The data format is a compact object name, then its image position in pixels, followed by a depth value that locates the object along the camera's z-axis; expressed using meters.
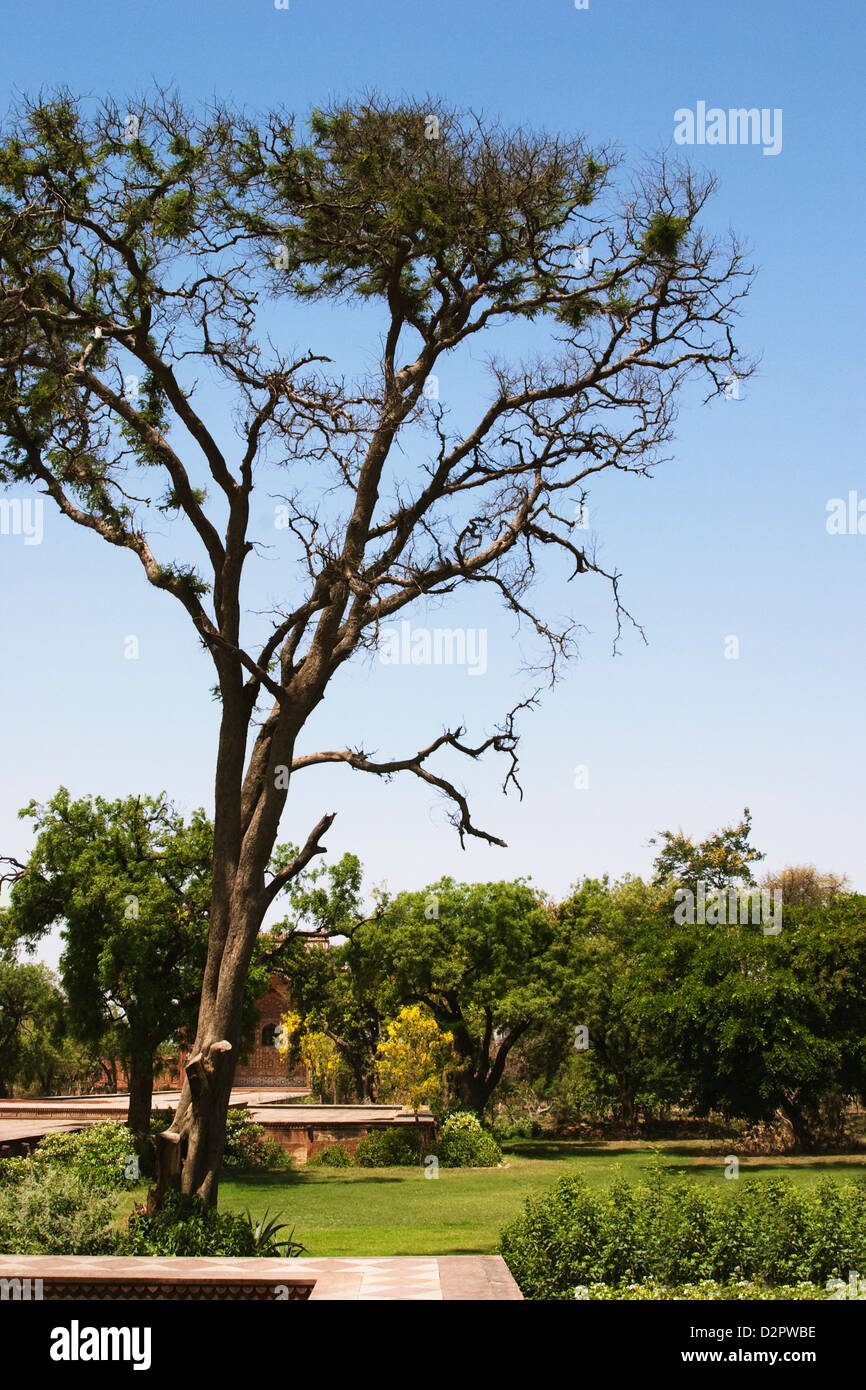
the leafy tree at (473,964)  31.09
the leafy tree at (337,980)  27.05
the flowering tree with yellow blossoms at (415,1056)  27.94
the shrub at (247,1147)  25.08
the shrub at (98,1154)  17.74
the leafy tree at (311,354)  13.49
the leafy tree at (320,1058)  36.47
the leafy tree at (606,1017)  31.78
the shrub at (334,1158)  26.62
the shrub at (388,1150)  26.75
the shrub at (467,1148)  26.84
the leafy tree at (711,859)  48.44
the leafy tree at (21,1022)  44.12
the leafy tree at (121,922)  22.25
